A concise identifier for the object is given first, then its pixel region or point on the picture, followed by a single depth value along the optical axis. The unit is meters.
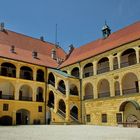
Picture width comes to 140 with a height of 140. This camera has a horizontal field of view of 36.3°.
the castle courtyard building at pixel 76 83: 24.22
